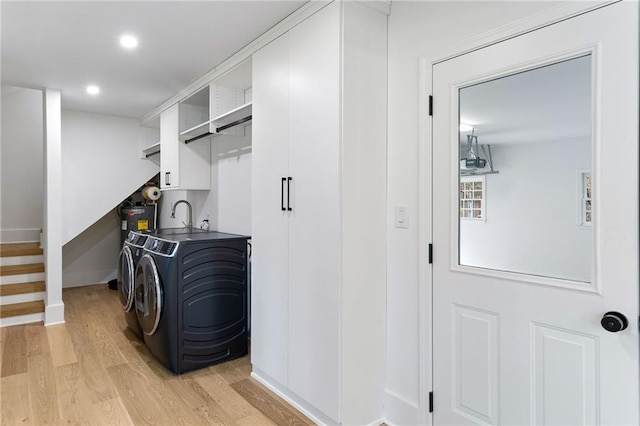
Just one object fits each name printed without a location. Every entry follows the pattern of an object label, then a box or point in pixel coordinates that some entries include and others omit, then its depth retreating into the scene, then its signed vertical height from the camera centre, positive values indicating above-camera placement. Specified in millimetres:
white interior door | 1349 -69
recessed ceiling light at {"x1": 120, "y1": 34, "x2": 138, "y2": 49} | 2568 +1194
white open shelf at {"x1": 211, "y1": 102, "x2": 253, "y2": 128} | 2900 +787
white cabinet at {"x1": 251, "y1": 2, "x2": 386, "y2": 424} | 1989 -5
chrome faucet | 4391 -71
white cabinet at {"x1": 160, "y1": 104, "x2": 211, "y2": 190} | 3894 +553
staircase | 3908 -807
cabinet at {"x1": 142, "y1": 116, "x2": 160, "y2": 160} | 5201 +1041
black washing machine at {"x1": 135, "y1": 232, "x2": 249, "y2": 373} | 2719 -666
